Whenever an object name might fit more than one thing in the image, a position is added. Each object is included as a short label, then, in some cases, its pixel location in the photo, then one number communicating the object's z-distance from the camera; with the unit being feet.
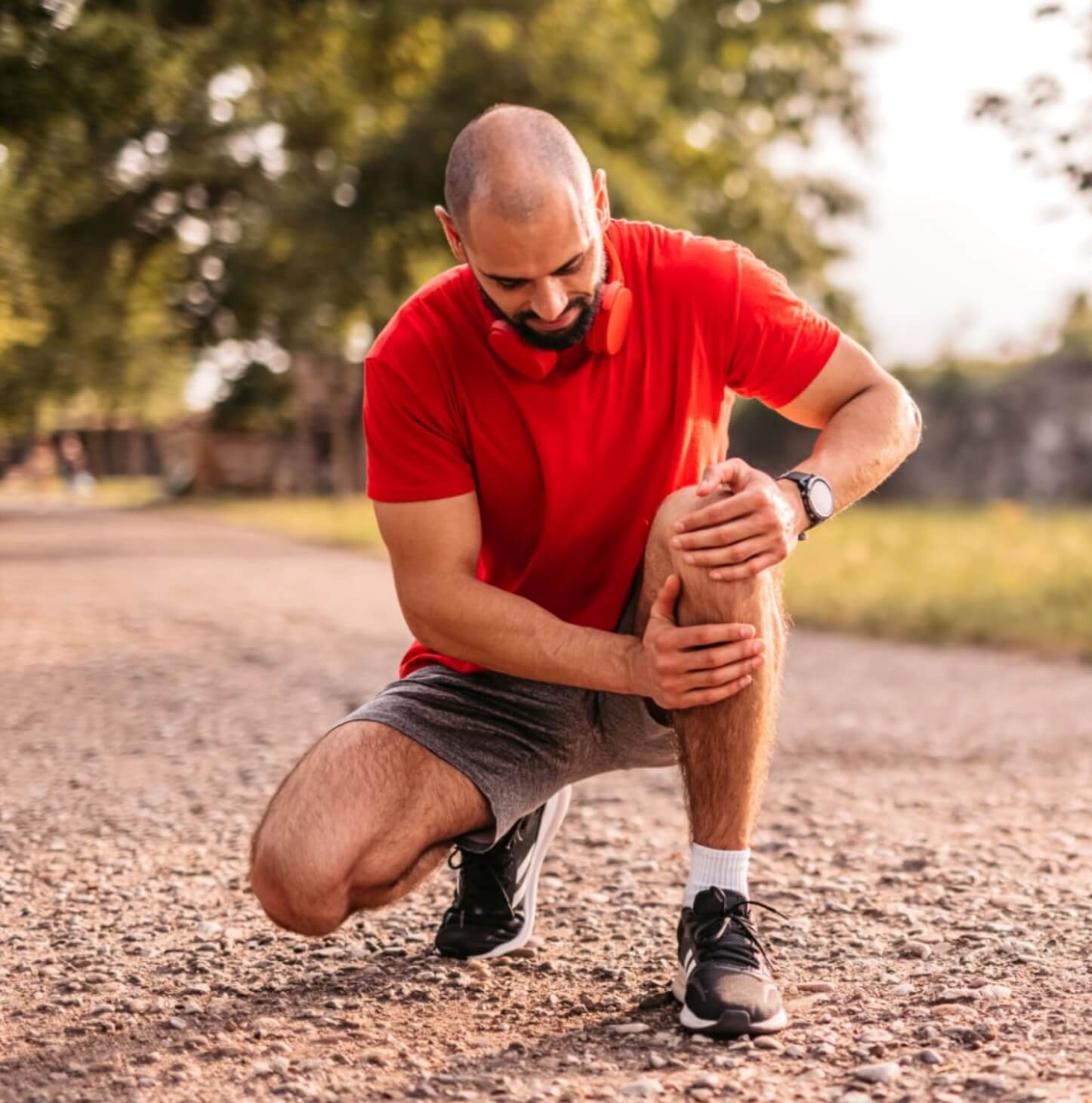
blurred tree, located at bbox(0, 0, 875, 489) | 36.11
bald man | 9.60
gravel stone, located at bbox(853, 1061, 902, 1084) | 8.41
